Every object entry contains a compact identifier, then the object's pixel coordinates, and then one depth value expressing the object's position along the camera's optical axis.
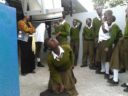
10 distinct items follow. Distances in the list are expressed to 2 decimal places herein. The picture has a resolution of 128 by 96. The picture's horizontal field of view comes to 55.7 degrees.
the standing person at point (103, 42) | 2.87
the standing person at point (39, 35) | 3.48
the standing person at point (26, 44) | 3.11
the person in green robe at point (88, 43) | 3.67
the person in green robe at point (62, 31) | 3.56
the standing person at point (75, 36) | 3.90
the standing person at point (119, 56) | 2.55
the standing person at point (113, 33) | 2.65
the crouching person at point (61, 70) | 2.26
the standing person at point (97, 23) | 3.58
